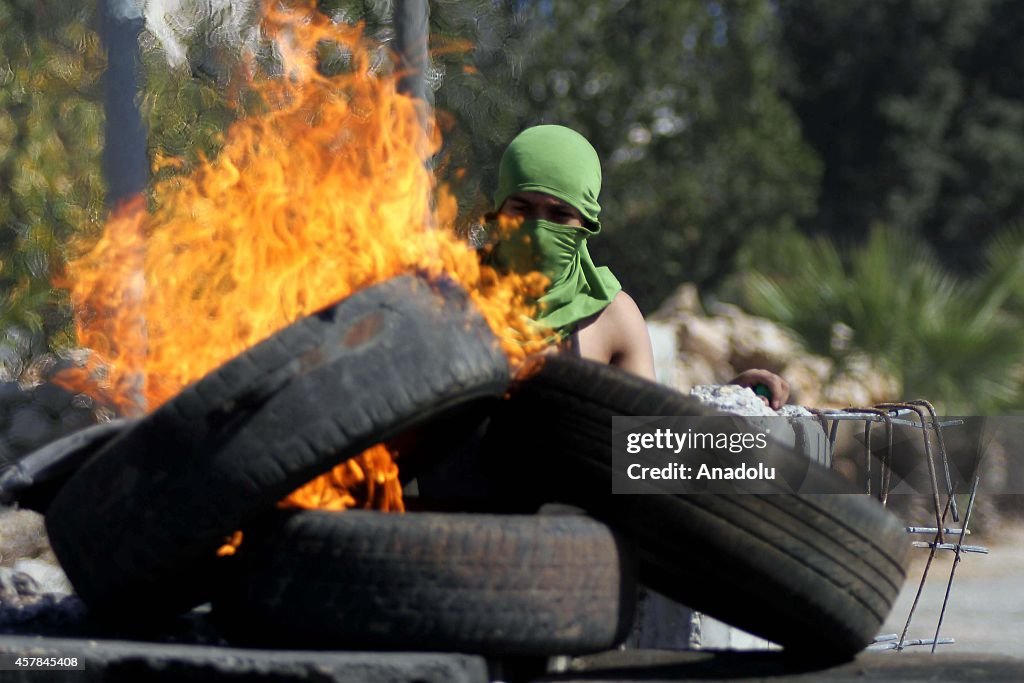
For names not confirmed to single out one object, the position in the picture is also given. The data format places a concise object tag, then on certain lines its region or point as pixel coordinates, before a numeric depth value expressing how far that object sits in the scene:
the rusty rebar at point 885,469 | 10.34
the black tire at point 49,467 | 7.09
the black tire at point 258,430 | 6.08
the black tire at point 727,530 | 6.70
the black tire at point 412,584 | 6.30
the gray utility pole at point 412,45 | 12.22
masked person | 8.38
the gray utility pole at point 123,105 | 11.24
